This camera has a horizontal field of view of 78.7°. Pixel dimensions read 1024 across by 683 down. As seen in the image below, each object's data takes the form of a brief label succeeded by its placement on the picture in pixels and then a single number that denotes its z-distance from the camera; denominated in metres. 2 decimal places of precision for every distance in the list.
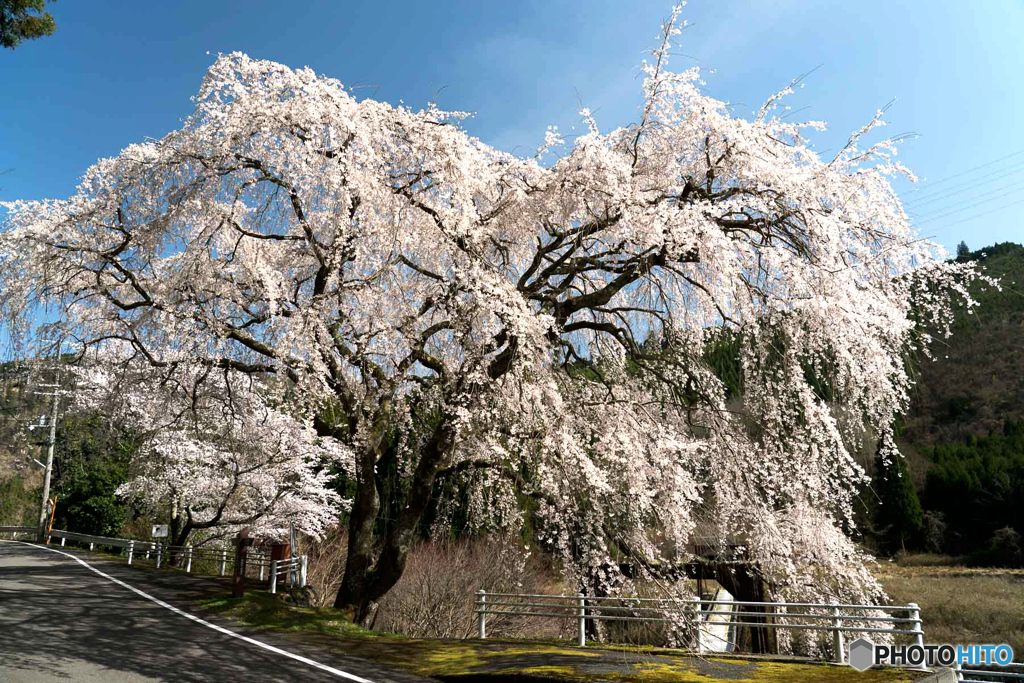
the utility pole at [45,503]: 27.80
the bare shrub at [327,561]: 20.75
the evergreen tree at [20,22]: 8.35
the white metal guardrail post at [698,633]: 7.80
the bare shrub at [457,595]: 16.12
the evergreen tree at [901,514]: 37.50
